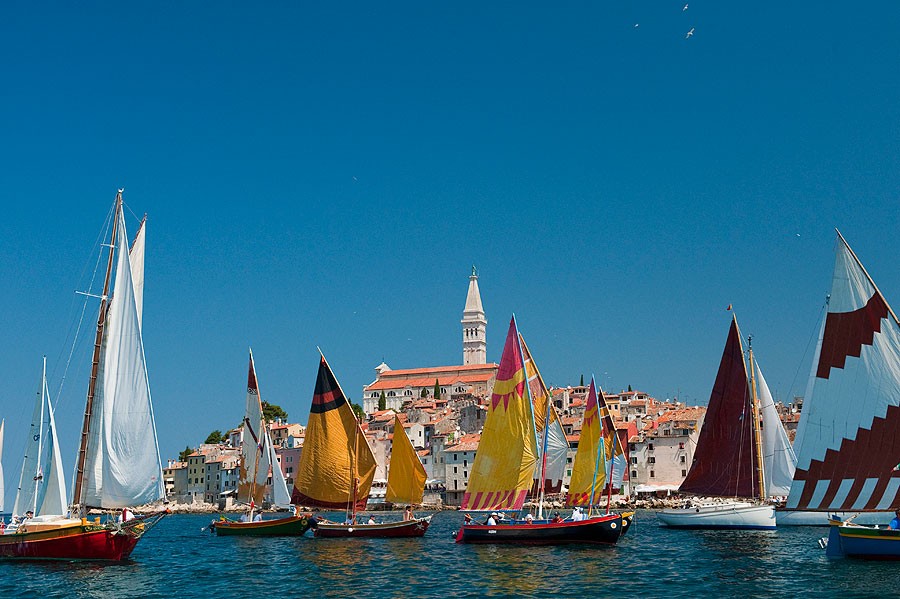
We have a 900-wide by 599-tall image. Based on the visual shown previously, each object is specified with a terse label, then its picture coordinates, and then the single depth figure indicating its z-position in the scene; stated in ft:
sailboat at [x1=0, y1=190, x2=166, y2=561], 113.70
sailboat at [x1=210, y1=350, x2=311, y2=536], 182.80
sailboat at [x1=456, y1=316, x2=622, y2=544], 141.18
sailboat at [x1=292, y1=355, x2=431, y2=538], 162.91
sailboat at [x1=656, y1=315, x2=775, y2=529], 172.14
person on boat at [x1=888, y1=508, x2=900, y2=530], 99.41
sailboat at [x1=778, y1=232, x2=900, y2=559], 96.89
